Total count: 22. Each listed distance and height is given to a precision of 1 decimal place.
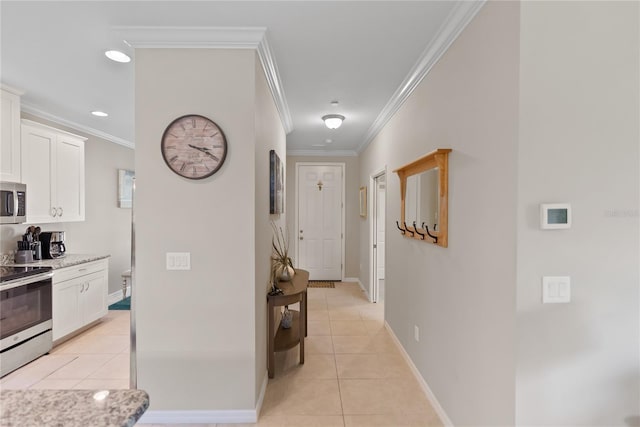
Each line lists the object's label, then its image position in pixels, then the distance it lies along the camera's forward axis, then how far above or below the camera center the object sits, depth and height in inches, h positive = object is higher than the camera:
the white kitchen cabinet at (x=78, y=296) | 124.4 -36.2
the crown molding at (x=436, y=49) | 65.4 +42.9
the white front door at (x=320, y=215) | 232.4 -1.5
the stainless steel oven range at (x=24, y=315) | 102.9 -36.2
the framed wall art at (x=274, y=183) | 107.7 +10.9
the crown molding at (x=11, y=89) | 107.3 +44.1
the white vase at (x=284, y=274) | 115.4 -22.8
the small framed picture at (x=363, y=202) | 202.3 +7.5
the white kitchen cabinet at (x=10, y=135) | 109.1 +28.4
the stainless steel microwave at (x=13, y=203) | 110.7 +4.0
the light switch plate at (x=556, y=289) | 52.7 -13.0
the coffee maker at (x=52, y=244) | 137.5 -13.7
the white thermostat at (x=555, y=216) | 51.9 -0.6
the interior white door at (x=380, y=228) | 186.5 -9.6
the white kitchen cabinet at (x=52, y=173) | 125.3 +17.7
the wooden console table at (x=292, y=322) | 99.0 -38.1
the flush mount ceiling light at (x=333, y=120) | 139.2 +42.0
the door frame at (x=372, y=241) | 184.9 -17.7
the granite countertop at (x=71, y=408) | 27.0 -18.1
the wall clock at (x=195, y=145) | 78.5 +17.3
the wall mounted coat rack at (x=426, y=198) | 79.1 +4.6
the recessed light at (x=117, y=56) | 84.5 +44.1
